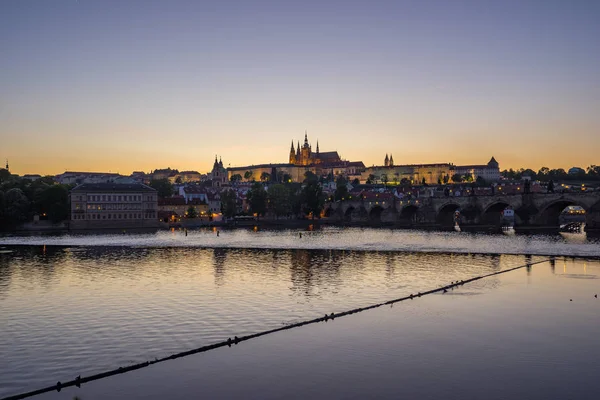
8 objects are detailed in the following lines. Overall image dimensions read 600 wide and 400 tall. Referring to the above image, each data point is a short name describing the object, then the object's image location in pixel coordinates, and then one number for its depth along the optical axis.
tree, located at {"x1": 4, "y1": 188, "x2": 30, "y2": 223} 104.94
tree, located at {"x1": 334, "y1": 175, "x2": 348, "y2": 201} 179.62
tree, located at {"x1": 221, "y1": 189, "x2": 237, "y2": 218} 140.88
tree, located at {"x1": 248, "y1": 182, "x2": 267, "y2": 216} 140.12
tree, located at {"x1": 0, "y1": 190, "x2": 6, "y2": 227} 103.44
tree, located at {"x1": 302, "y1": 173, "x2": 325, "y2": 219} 143.12
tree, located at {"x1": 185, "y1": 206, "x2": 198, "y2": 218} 142.00
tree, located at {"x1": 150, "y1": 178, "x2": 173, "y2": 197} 179.25
